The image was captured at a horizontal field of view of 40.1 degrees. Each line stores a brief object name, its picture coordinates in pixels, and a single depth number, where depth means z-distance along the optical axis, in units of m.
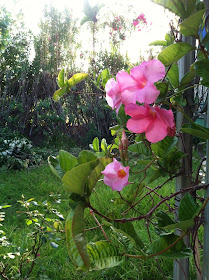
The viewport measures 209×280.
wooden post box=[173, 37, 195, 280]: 0.68
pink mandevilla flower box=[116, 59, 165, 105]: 0.40
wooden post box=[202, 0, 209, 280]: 0.56
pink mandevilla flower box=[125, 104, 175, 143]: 0.42
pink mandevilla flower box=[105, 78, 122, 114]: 0.43
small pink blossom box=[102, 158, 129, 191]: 0.45
